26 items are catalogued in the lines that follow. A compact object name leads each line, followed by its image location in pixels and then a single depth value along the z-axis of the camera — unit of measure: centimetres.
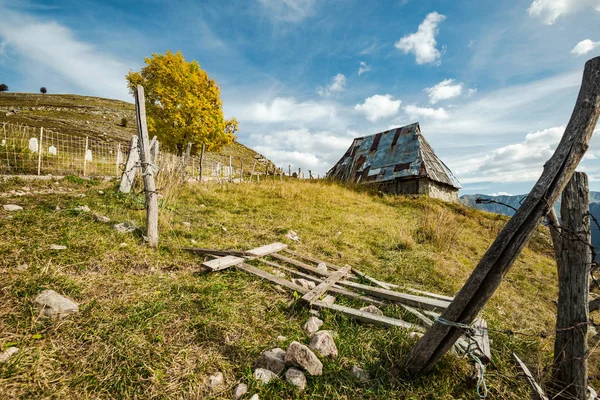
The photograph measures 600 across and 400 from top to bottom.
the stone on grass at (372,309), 326
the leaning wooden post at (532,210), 165
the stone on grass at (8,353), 190
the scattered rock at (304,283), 384
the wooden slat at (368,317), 285
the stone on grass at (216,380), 205
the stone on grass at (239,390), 199
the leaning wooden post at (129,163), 761
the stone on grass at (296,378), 208
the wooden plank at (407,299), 333
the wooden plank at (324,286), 329
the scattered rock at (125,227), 451
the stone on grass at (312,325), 279
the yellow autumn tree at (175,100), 1720
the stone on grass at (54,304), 240
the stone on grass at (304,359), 216
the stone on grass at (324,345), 243
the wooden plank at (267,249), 460
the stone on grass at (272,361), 222
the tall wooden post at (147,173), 438
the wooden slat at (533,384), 204
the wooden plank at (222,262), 378
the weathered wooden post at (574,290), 217
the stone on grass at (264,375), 212
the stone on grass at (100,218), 475
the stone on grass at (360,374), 223
